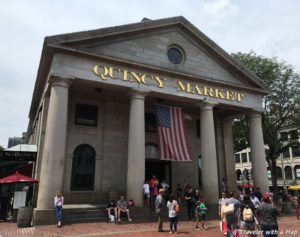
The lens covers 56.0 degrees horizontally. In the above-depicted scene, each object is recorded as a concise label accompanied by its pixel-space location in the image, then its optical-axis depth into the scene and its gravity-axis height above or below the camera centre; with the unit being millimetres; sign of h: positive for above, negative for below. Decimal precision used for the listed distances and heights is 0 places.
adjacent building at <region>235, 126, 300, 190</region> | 54312 +3417
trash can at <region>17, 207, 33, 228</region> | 13047 -1350
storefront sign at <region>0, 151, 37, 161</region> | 18250 +1984
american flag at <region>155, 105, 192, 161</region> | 17641 +3308
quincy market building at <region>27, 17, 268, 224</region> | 15414 +5737
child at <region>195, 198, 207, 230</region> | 12931 -1084
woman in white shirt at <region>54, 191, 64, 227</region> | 12800 -840
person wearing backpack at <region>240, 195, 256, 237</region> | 8070 -969
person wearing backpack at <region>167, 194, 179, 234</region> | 11602 -1045
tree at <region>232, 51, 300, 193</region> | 28438 +8547
